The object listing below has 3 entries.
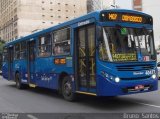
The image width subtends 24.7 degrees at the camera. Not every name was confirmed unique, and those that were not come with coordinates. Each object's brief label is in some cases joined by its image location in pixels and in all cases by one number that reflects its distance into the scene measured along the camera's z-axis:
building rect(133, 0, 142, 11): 92.31
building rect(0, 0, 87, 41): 118.62
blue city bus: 11.10
